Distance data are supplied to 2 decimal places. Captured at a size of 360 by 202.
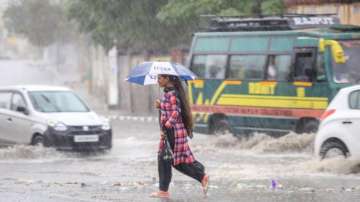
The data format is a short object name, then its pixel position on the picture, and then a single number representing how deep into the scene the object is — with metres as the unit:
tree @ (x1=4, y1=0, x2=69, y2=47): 64.44
